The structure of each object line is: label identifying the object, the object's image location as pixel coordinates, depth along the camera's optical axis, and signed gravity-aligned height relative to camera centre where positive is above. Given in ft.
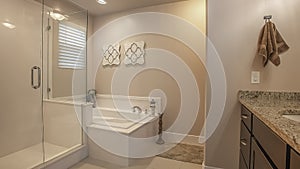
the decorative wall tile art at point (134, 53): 11.20 +1.75
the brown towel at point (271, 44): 5.77 +1.22
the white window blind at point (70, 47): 10.69 +2.01
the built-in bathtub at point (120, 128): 7.64 -2.23
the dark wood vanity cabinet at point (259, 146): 2.75 -1.24
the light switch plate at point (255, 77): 6.24 +0.18
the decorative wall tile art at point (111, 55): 11.96 +1.72
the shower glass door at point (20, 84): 8.11 -0.23
